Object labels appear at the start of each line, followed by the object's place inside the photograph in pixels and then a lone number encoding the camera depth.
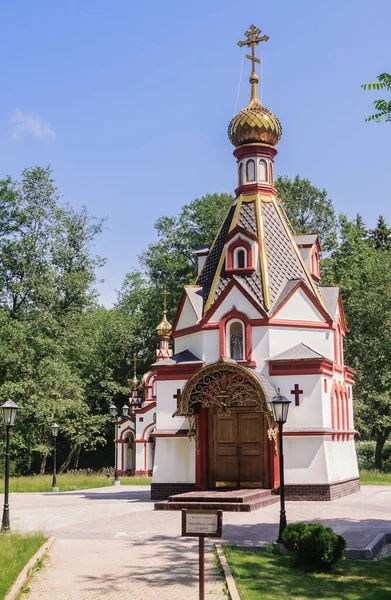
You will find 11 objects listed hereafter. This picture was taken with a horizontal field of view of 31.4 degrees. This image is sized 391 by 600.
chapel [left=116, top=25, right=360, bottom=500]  19.19
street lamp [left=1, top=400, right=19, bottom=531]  13.73
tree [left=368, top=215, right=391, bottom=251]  56.34
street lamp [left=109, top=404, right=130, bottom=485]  29.33
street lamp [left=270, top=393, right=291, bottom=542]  12.20
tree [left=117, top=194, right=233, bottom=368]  42.16
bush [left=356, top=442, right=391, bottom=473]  36.41
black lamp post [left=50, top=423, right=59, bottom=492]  26.67
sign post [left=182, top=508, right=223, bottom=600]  7.71
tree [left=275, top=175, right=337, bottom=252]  42.44
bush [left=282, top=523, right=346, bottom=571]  9.77
